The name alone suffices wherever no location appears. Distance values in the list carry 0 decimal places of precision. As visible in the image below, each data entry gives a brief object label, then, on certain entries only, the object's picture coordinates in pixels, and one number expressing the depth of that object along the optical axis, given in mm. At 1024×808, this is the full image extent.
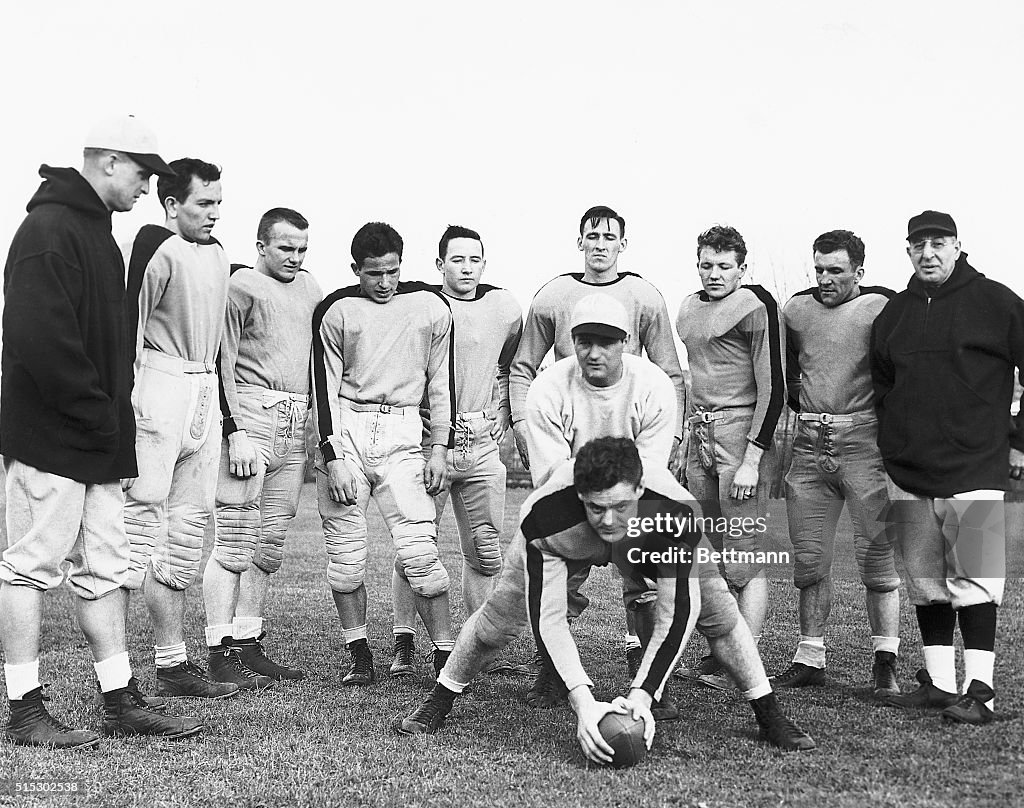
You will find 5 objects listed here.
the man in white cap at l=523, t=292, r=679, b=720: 5336
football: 4508
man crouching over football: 4508
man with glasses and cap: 5496
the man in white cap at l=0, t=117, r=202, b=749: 4676
